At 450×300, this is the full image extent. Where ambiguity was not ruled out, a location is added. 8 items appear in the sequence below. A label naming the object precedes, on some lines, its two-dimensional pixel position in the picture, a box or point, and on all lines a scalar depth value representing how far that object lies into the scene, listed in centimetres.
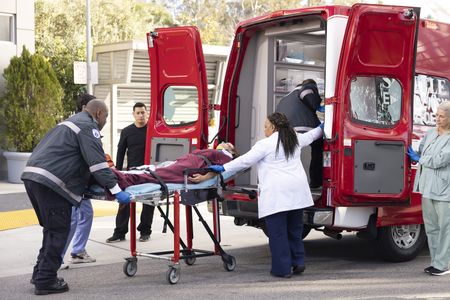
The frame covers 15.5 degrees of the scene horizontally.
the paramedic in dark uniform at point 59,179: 1383
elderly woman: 1541
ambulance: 1539
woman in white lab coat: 1531
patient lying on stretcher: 1462
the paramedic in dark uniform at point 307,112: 1677
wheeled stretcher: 1451
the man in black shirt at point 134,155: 1979
